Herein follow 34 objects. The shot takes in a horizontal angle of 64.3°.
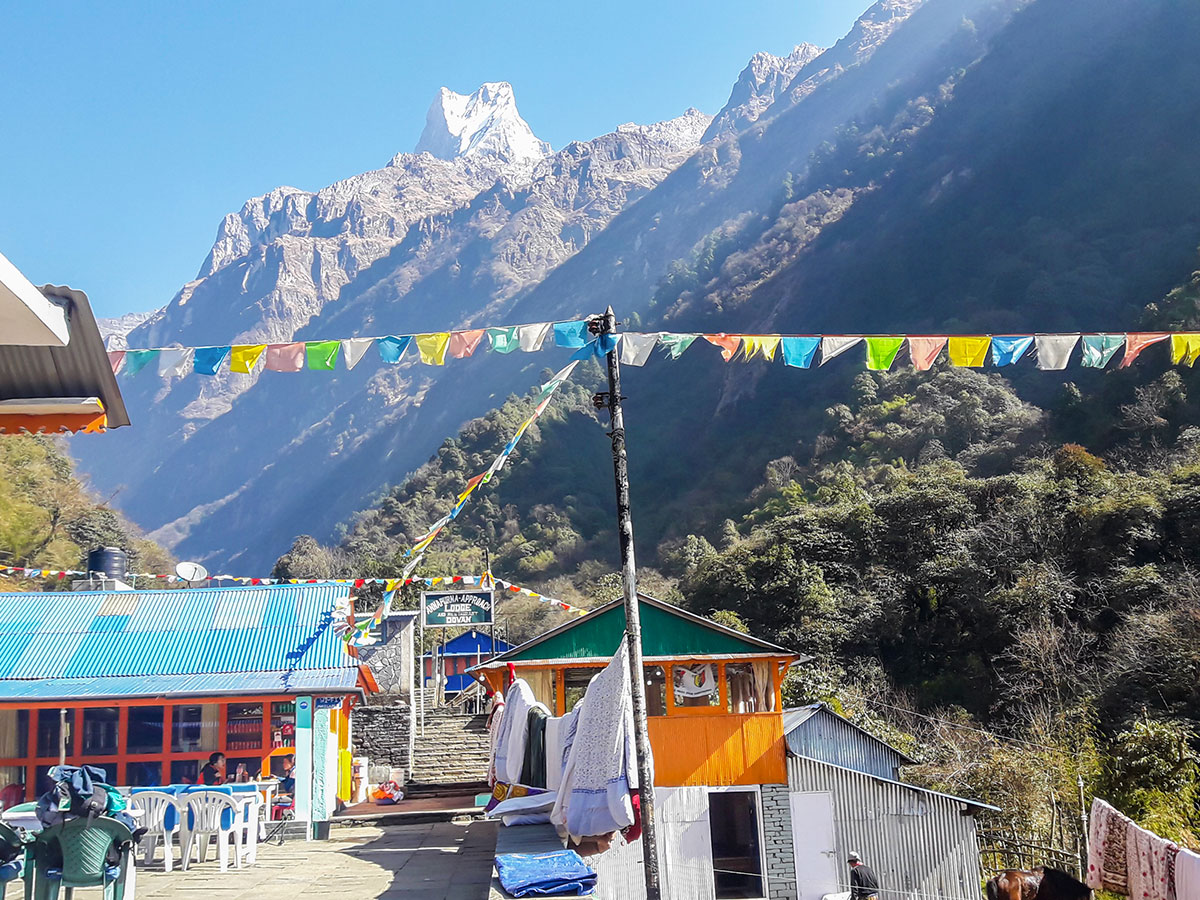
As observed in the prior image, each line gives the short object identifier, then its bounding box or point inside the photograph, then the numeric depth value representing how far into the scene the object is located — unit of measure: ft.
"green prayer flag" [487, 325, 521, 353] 36.39
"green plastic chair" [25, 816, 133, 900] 22.11
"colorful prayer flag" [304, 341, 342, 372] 35.96
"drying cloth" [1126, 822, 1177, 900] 28.73
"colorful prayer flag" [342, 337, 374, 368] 35.74
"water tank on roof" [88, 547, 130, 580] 67.51
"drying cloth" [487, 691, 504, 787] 40.85
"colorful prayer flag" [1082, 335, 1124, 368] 40.24
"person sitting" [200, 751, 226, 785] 49.65
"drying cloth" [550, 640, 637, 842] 25.46
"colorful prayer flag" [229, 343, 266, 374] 35.83
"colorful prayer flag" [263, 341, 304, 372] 36.14
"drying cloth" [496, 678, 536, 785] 35.29
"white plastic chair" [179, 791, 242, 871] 34.37
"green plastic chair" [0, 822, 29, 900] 22.09
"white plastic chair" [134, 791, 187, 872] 34.19
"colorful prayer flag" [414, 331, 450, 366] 35.94
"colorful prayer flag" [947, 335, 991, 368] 39.63
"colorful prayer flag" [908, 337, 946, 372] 39.37
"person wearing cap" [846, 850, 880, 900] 42.47
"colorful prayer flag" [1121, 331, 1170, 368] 40.68
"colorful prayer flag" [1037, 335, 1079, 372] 38.55
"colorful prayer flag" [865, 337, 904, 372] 38.91
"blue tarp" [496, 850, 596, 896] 20.62
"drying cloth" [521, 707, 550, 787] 34.01
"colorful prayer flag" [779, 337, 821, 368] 38.22
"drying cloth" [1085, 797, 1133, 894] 31.89
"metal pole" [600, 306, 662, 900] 28.37
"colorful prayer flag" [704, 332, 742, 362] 37.93
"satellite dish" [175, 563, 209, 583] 66.33
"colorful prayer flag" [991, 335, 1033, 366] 39.75
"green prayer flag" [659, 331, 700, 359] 36.55
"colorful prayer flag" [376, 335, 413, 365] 36.87
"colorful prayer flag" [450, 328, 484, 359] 36.27
